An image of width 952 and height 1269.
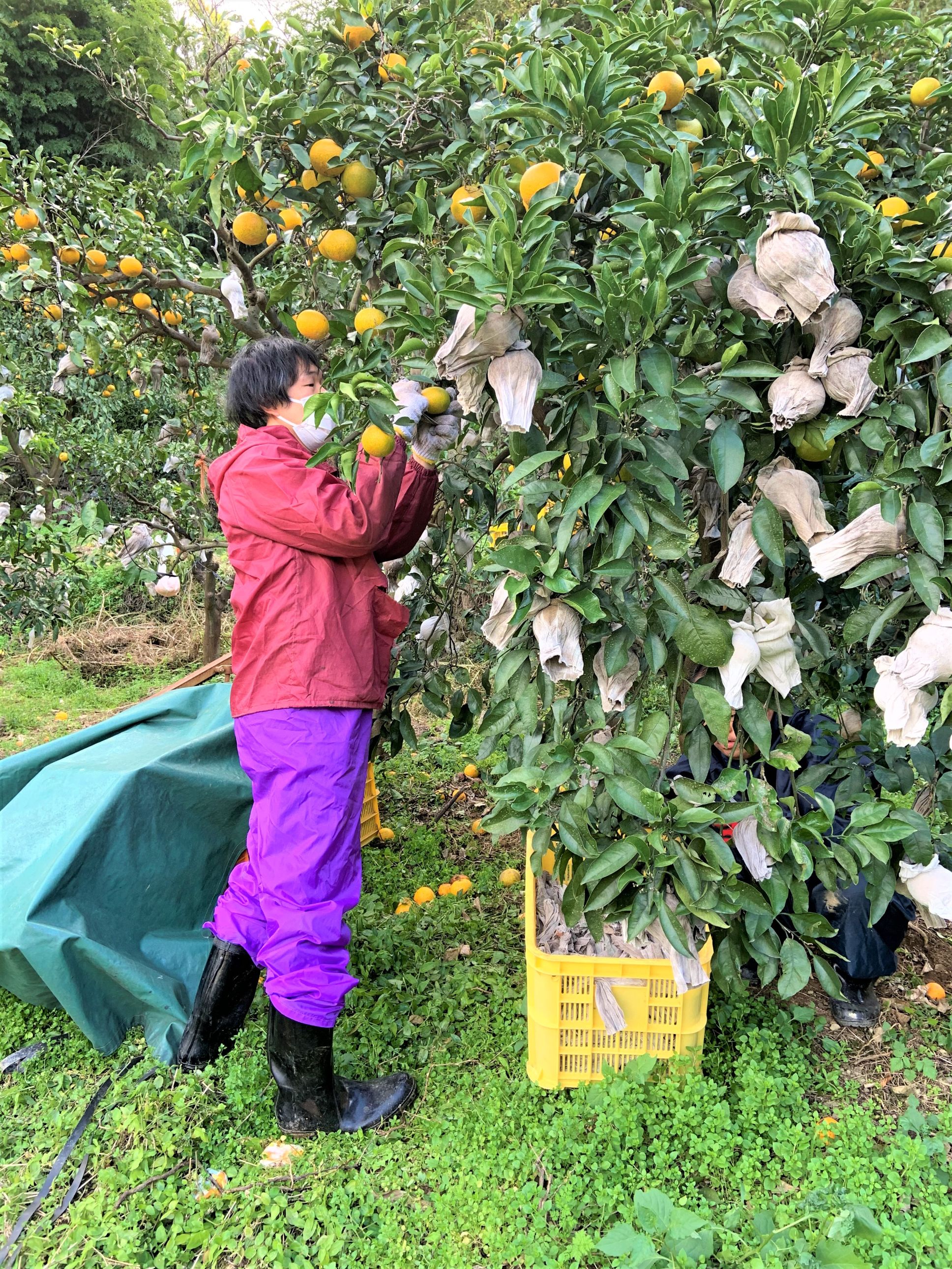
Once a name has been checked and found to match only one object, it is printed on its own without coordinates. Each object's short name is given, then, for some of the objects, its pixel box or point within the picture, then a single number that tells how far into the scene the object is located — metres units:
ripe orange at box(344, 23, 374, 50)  1.52
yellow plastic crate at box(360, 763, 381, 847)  2.96
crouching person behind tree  1.94
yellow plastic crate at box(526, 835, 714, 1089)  1.66
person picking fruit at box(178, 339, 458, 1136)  1.72
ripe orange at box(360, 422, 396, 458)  1.18
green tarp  2.03
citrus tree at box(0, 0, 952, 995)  1.07
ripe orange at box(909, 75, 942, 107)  1.45
